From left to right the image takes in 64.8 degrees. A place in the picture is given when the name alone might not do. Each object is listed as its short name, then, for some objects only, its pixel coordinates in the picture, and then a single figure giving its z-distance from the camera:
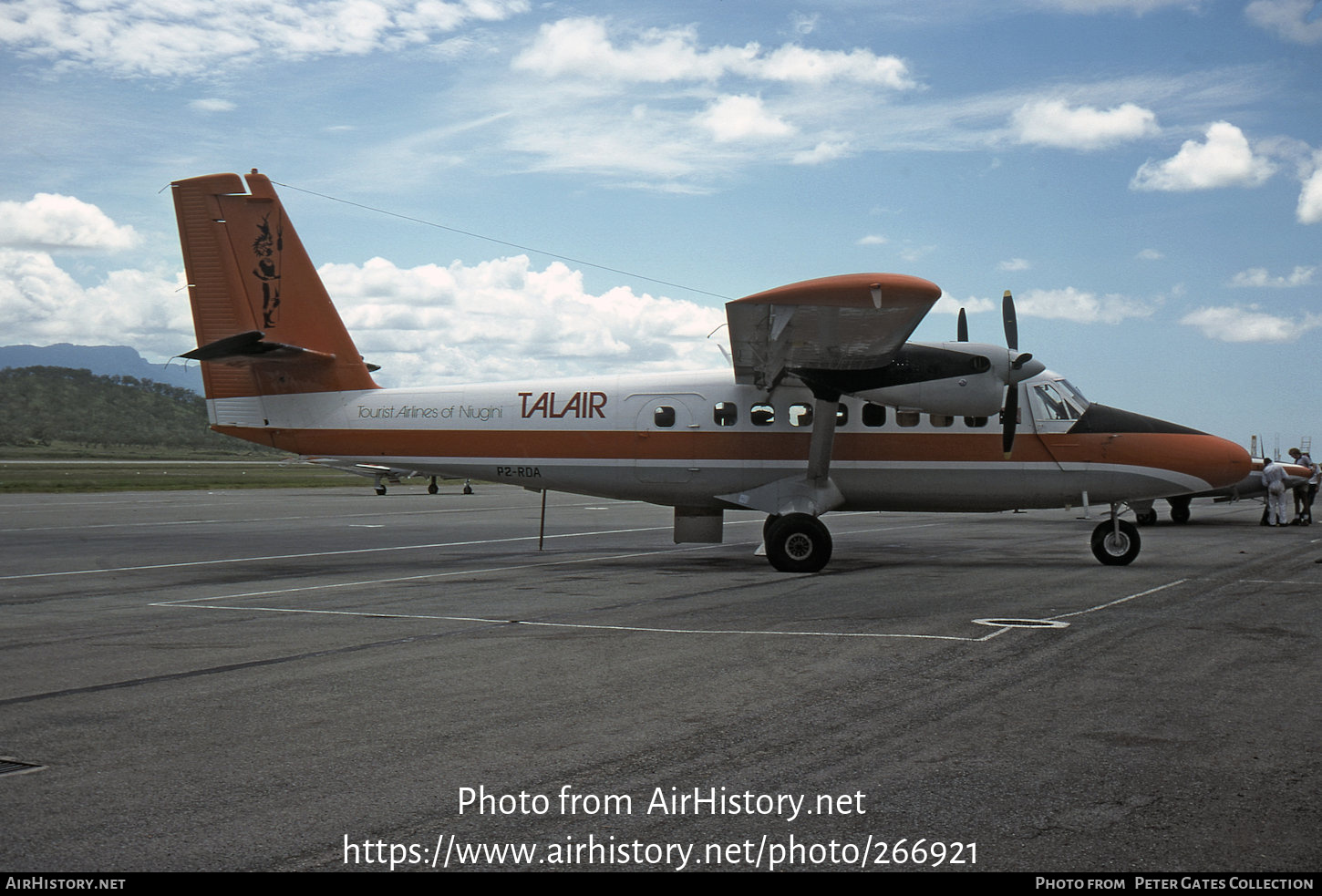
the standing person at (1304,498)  31.28
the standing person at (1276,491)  29.42
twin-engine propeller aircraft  17.12
